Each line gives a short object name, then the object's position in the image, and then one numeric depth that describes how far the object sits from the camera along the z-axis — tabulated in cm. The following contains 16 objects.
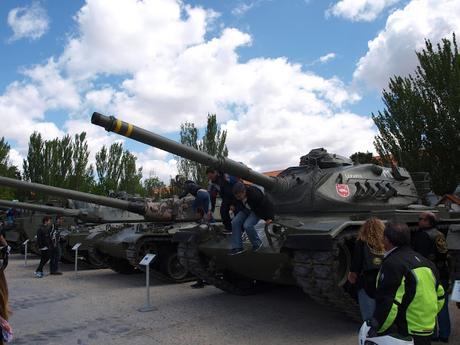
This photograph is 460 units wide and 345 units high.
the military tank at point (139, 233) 1091
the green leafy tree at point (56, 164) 3406
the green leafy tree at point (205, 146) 2905
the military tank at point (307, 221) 616
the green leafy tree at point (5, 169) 3047
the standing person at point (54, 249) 1311
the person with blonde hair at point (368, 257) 507
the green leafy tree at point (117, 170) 3755
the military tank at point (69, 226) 1382
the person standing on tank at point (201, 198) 888
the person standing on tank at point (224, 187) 780
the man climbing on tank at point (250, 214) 711
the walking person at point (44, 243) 1288
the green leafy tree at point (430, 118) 1692
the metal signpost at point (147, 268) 794
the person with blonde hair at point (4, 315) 298
